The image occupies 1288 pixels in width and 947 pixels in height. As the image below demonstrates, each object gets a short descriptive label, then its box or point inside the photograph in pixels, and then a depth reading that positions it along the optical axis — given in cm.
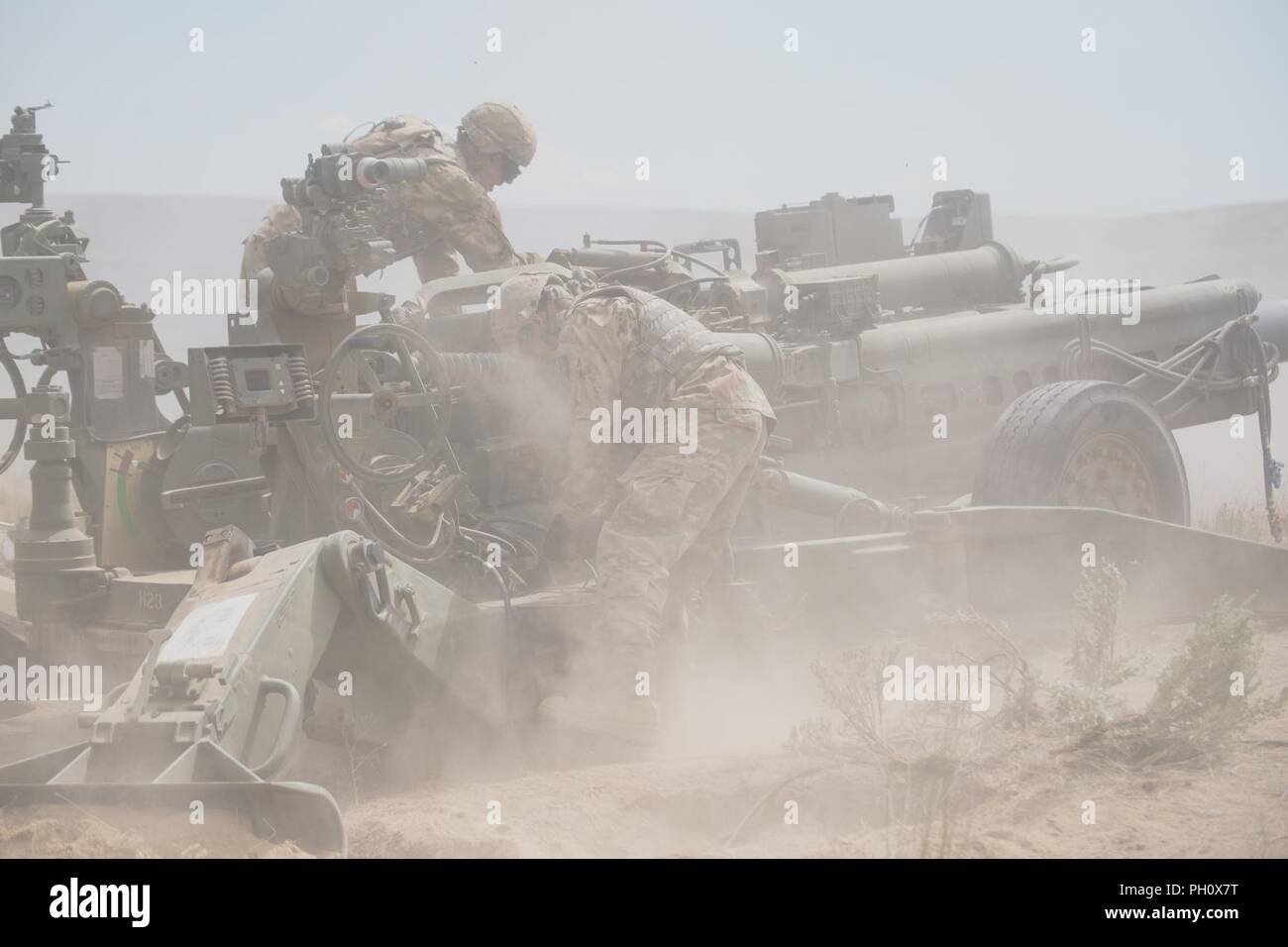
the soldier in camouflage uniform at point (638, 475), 557
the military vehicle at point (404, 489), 443
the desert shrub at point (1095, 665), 536
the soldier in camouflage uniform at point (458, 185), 789
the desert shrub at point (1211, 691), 517
